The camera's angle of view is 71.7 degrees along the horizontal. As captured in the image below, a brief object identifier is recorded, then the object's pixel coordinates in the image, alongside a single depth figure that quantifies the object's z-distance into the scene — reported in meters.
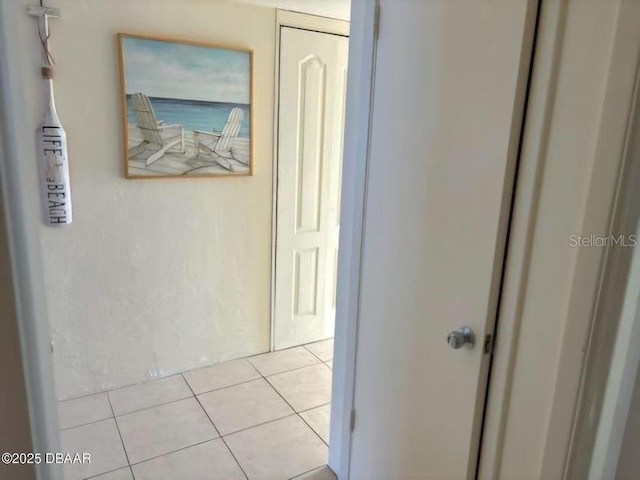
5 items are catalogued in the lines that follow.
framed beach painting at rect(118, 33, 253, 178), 2.30
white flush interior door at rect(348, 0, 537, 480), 1.09
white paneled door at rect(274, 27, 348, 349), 2.77
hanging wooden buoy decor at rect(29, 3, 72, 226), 2.07
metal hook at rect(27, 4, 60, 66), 2.03
